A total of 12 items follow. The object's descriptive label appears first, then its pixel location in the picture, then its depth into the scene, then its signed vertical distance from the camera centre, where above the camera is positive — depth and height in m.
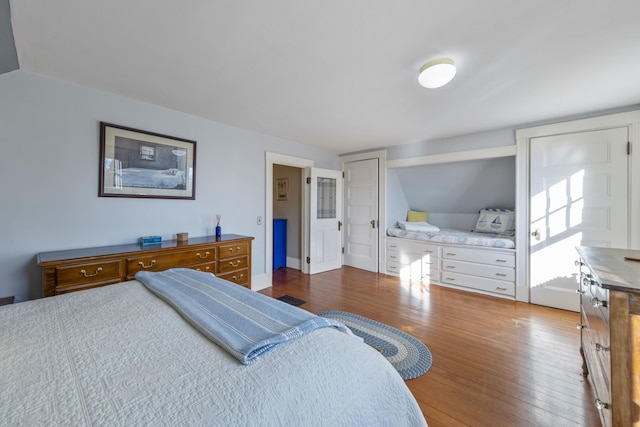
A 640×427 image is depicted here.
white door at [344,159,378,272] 4.66 +0.01
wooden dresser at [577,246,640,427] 1.04 -0.55
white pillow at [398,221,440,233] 4.43 -0.20
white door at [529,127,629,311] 2.74 +0.14
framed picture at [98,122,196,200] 2.41 +0.51
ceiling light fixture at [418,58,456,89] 1.82 +1.05
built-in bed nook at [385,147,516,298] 3.52 -0.10
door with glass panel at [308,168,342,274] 4.46 -0.11
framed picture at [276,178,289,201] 5.19 +0.53
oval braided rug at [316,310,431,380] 1.94 -1.14
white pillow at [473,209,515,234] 4.05 -0.09
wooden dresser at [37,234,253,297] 1.87 -0.43
